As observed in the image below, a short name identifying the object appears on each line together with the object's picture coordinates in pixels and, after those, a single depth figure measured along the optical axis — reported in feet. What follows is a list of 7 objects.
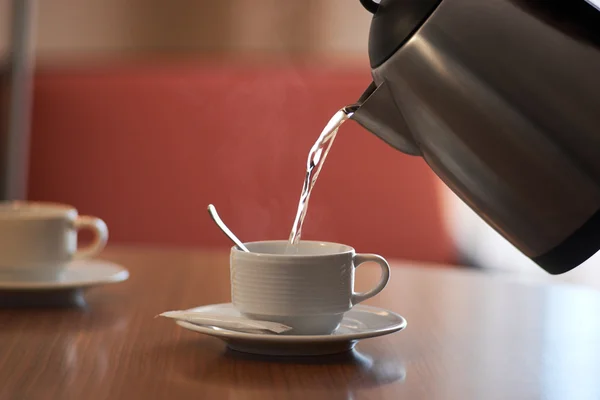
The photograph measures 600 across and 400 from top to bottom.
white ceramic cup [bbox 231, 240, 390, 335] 3.24
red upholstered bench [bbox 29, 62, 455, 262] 7.78
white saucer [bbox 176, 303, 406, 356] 3.15
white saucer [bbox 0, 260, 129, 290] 3.74
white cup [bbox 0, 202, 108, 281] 3.90
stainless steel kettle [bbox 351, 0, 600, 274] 3.22
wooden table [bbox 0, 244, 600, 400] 2.94
